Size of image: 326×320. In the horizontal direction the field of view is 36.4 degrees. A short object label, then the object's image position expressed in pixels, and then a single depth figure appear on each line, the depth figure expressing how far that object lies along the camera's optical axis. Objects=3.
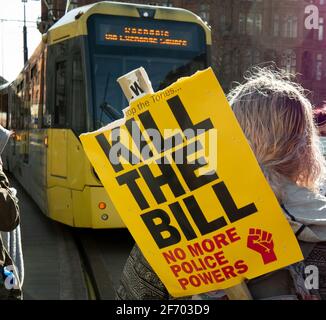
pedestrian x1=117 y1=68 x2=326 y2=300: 1.56
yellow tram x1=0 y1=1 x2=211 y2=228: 6.40
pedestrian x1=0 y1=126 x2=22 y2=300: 2.43
